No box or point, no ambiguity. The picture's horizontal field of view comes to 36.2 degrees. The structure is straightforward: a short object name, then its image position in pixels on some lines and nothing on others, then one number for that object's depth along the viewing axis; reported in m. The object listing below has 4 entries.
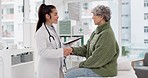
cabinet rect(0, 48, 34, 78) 3.50
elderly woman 2.47
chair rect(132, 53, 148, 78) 4.21
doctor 2.48
